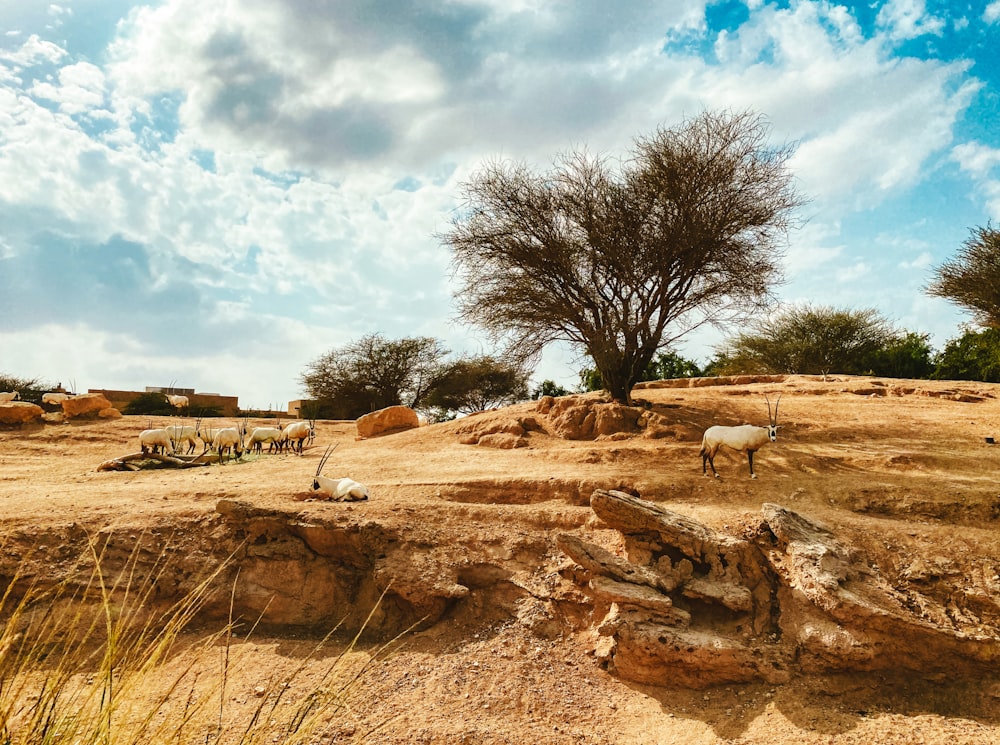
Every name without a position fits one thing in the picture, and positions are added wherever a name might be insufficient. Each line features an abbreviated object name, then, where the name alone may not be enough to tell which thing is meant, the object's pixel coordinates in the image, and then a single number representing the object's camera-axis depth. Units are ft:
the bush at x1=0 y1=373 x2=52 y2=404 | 86.53
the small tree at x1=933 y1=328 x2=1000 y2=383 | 80.33
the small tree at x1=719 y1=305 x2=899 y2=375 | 98.32
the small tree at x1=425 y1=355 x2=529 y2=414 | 107.86
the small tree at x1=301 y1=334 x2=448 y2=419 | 103.04
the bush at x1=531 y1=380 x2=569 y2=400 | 102.17
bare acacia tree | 50.47
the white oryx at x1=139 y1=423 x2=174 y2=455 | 47.60
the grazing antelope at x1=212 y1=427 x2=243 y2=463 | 49.52
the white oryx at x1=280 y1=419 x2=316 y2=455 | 55.02
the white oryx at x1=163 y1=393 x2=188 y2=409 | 87.40
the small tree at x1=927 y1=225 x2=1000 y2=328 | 76.13
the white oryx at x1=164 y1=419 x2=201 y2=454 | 50.55
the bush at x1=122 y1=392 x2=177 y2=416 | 84.74
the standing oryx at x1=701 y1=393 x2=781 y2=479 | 33.50
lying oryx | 29.89
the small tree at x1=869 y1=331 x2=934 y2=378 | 88.63
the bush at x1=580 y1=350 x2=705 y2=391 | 102.22
